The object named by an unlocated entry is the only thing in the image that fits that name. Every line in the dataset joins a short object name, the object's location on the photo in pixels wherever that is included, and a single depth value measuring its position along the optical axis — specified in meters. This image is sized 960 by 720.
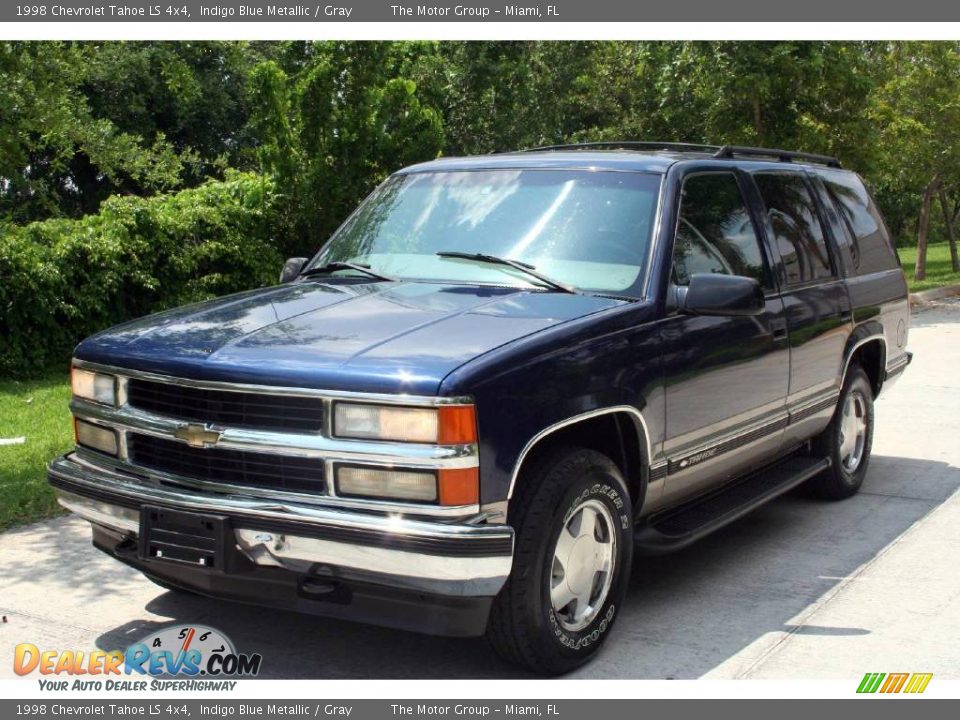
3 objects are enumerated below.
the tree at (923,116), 20.00
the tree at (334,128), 12.84
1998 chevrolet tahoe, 3.86
